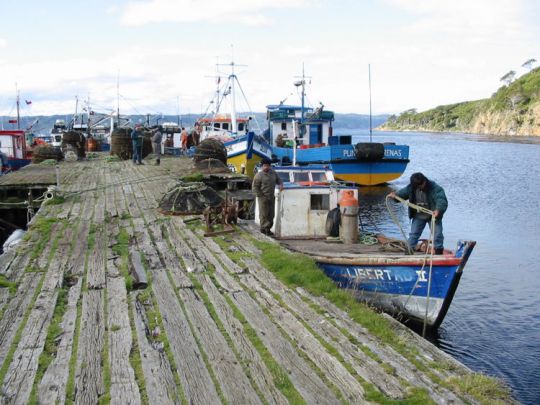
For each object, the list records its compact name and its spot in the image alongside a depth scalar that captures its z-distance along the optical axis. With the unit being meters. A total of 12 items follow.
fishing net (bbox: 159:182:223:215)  14.01
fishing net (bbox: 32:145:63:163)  30.66
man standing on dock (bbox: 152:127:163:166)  34.25
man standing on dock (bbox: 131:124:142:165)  28.12
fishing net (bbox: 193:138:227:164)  24.79
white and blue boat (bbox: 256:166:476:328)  9.61
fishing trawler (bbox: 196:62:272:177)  31.64
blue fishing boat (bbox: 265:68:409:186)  34.72
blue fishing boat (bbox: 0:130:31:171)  35.09
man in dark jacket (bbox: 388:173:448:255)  9.72
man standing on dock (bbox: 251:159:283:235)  12.45
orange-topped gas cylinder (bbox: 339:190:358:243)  11.81
